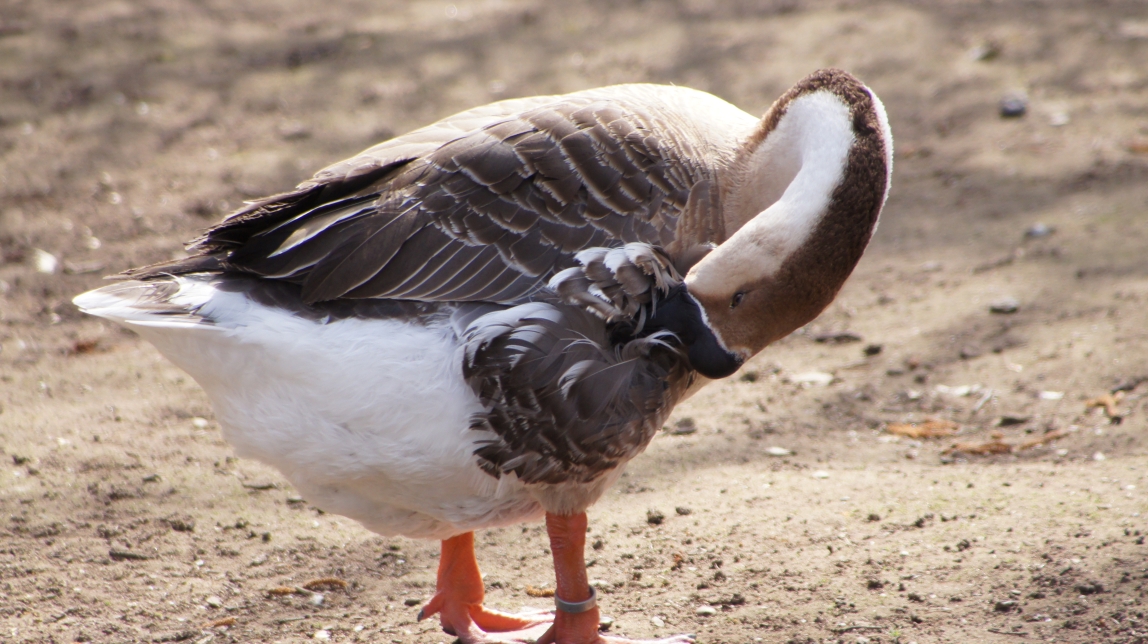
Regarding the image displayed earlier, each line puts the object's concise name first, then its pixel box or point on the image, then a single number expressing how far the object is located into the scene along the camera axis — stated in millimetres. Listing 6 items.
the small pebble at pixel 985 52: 15711
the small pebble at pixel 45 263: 11548
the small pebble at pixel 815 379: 9906
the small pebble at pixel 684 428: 9227
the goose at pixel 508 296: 5820
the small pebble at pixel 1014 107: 14281
